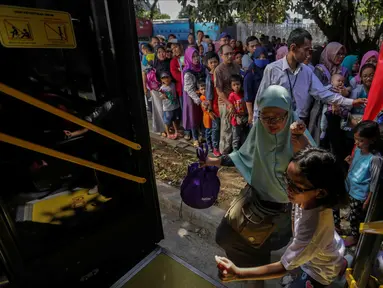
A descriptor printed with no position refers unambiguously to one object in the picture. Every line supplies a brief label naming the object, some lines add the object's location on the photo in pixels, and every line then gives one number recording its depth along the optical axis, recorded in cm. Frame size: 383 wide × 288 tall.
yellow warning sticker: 115
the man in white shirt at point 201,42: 751
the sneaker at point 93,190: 168
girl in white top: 121
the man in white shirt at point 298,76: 274
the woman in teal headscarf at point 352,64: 372
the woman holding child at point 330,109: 297
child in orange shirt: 433
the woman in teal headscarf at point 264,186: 164
